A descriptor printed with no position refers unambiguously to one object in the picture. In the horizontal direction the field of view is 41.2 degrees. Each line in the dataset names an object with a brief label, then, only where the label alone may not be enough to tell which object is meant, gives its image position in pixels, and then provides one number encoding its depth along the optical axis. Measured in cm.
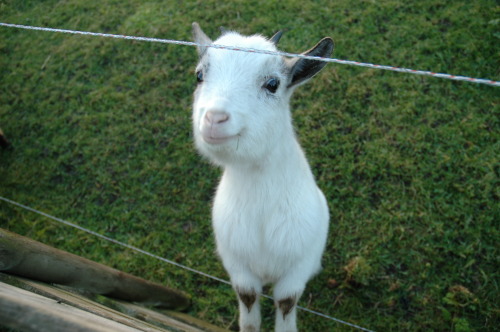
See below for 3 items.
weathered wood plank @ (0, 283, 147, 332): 59
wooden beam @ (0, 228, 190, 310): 75
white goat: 77
